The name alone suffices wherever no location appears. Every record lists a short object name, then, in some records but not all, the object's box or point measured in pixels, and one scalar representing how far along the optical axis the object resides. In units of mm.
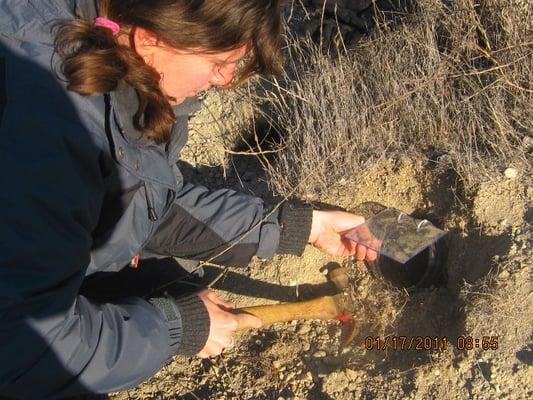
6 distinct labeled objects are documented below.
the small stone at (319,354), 2373
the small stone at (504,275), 2079
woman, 1312
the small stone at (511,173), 2301
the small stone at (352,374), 2181
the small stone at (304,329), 2453
